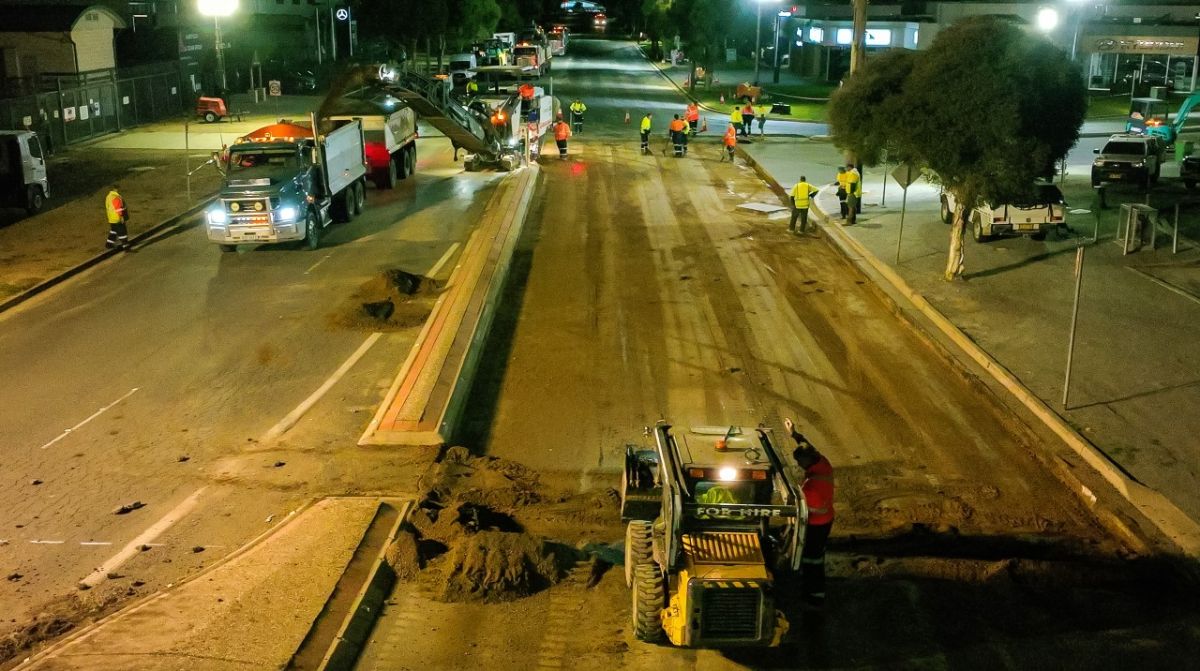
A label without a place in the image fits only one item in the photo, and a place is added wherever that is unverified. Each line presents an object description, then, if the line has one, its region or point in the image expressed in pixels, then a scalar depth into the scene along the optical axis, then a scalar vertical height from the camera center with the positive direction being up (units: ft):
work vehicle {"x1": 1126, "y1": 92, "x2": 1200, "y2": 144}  128.26 -8.66
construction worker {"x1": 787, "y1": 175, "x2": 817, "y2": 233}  87.45 -11.47
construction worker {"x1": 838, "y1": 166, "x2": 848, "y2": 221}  92.97 -11.39
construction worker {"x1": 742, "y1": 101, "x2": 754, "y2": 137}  151.12 -9.16
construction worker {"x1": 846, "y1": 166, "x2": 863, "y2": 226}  91.25 -11.63
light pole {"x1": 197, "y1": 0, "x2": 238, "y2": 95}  130.86 +4.93
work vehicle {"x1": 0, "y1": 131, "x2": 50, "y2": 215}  94.43 -10.28
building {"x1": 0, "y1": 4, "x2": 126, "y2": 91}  154.71 +0.95
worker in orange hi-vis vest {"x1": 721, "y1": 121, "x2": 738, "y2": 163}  130.00 -10.31
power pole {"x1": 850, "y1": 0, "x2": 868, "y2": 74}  101.45 +1.14
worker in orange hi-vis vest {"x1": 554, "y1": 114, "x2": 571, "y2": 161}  131.75 -9.76
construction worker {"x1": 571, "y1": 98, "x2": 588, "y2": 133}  156.15 -9.22
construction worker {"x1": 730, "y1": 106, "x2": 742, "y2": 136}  140.39 -8.50
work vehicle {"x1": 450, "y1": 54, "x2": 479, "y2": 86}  207.51 -3.91
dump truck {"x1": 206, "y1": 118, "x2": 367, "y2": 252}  79.71 -10.07
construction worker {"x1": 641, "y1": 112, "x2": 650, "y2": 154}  136.62 -9.91
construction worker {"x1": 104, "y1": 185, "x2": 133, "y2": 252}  81.05 -12.44
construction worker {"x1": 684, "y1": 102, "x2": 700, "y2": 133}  150.20 -8.74
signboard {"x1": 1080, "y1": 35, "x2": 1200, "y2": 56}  175.11 +0.85
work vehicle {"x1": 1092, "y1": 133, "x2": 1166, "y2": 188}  102.06 -10.04
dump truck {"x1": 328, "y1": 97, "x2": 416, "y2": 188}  104.73 -7.87
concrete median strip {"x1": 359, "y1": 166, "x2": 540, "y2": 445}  46.32 -14.72
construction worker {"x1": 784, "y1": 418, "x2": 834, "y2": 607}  30.94 -12.74
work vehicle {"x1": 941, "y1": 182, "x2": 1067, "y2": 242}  80.89 -11.90
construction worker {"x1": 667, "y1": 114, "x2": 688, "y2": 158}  133.49 -9.78
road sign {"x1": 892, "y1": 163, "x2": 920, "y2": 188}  74.40 -8.33
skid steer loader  27.14 -12.50
